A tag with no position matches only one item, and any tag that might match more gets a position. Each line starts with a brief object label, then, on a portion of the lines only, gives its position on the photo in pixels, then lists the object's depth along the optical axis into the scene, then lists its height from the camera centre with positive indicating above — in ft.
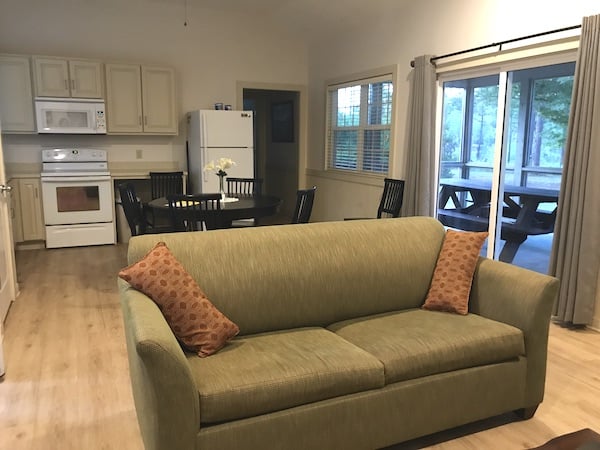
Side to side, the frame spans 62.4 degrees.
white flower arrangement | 13.58 -0.59
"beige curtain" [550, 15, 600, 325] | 10.48 -1.14
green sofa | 5.65 -2.73
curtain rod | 11.13 +2.65
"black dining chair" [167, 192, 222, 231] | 12.03 -1.57
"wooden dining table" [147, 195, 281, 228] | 12.18 -1.59
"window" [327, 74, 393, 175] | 18.30 +0.82
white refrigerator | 19.33 +0.08
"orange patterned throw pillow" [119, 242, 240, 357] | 6.50 -2.09
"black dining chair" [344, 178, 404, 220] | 16.08 -1.70
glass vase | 13.71 -1.21
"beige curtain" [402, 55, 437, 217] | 15.34 +0.22
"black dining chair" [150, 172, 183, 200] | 20.01 -1.61
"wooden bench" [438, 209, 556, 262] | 13.48 -2.31
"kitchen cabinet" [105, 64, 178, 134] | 19.04 +1.72
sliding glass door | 13.01 -0.17
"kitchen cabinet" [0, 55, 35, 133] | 17.47 +1.71
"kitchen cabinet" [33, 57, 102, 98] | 17.83 +2.39
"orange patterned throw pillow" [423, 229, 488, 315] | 8.29 -2.17
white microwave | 17.97 +1.01
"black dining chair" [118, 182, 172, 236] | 13.35 -1.94
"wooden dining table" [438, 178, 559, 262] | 13.50 -1.82
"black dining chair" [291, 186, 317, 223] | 13.15 -1.61
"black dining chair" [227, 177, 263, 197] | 16.93 -1.53
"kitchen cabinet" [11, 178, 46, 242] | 18.13 -2.49
